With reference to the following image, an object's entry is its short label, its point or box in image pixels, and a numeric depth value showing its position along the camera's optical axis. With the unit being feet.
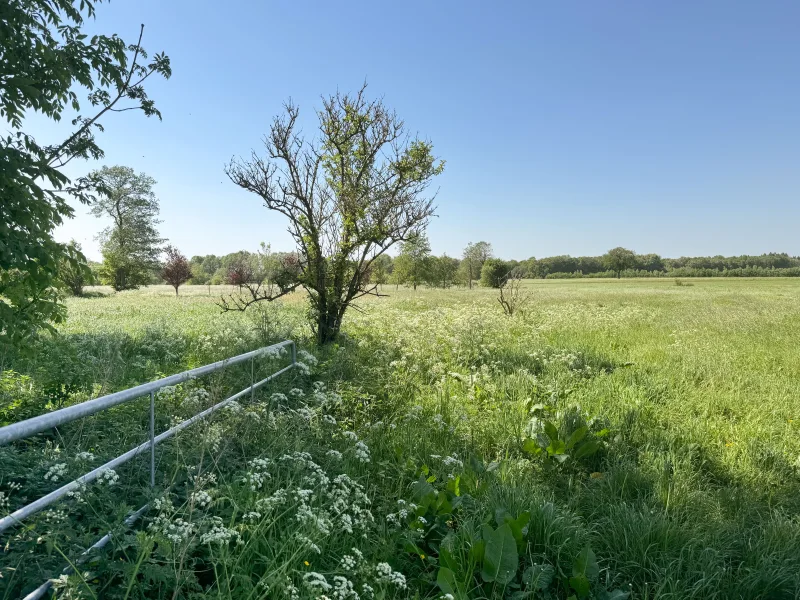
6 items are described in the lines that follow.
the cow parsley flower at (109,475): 7.96
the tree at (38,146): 14.73
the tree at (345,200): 34.45
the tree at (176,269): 149.28
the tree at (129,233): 169.89
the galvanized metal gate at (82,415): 6.38
